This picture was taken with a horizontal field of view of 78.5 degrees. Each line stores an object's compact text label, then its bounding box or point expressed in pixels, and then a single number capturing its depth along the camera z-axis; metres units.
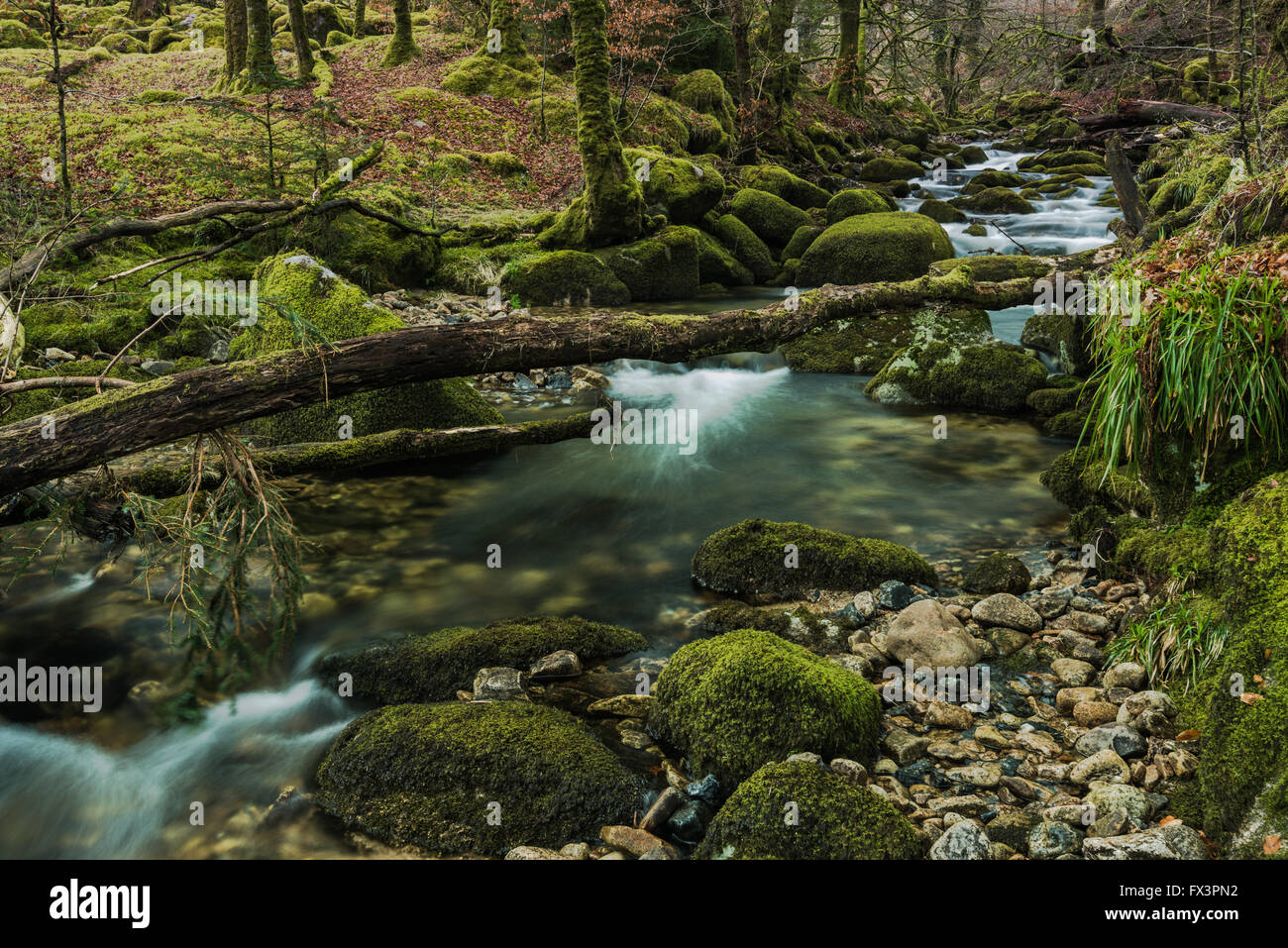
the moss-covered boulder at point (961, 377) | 9.82
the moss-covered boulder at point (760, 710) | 3.68
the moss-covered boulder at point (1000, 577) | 5.47
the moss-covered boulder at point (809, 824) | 2.95
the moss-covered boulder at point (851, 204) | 18.59
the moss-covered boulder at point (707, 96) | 23.03
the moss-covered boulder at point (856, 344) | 11.66
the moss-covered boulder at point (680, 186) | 15.95
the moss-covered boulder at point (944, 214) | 20.38
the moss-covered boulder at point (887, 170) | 25.64
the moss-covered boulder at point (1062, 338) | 9.62
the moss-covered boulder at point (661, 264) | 14.86
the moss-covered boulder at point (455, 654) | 4.66
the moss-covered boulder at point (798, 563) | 5.62
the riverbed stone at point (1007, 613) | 4.93
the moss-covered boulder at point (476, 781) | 3.45
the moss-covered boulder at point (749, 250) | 17.12
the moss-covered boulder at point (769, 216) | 17.94
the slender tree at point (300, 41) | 21.78
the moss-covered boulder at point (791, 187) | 20.03
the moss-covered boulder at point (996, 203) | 21.41
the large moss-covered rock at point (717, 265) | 16.20
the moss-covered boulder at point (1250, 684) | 2.82
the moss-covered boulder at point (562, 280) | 13.95
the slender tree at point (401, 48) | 25.92
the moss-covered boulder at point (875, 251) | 14.85
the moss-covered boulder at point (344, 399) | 7.62
